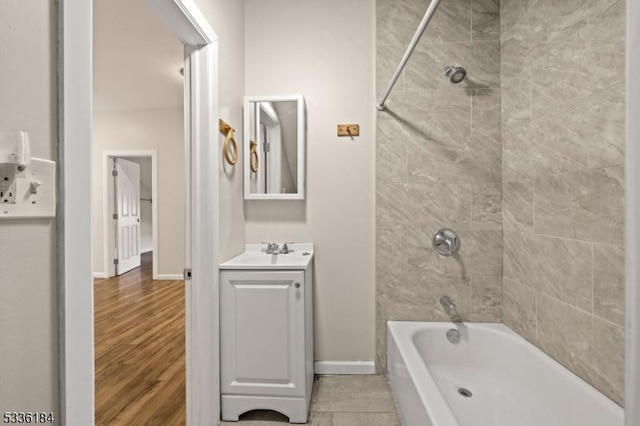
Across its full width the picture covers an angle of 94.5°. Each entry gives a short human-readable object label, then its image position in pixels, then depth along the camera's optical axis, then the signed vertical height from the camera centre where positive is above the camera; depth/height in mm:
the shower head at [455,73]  1783 +836
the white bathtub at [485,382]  1176 -857
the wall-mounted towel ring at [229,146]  1661 +378
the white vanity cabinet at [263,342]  1559 -696
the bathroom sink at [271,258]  1570 -302
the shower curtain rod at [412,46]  1025 +713
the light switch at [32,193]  513 +32
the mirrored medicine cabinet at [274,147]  2018 +436
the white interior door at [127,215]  4668 -80
